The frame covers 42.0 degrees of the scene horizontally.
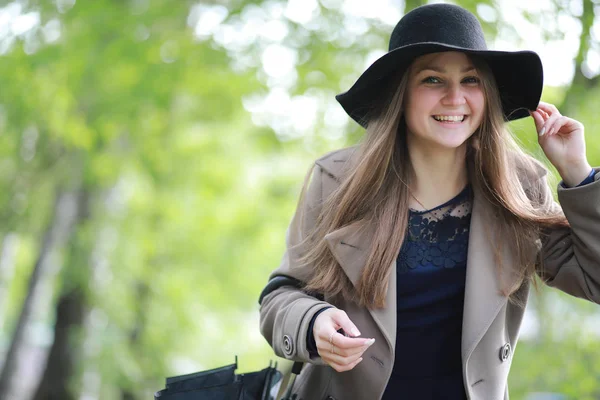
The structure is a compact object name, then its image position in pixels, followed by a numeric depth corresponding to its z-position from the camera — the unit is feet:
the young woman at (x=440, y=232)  7.90
